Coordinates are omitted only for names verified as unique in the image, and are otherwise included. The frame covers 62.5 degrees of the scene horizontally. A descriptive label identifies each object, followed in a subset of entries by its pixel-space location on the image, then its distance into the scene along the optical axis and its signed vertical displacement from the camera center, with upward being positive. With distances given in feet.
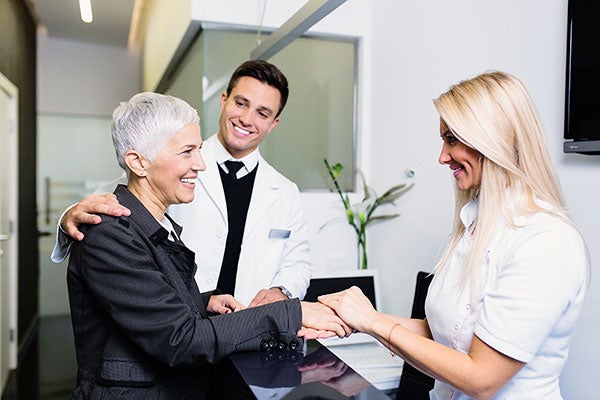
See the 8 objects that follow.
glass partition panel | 9.76 +1.63
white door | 11.94 -0.98
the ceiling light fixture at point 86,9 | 8.88 +3.44
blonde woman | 3.39 -0.56
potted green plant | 8.86 -0.28
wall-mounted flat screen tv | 4.72 +1.14
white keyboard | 6.81 -2.36
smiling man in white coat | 6.53 -0.27
